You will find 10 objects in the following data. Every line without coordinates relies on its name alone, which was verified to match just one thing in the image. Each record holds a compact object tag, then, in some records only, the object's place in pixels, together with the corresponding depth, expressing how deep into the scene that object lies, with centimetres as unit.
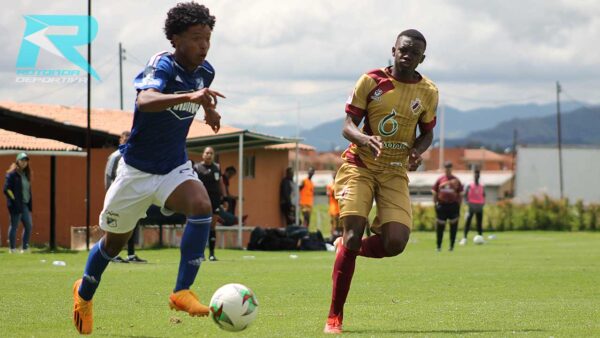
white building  9488
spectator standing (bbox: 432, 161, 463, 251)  2806
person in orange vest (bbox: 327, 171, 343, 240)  3244
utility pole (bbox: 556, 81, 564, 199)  9154
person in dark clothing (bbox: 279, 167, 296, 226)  3794
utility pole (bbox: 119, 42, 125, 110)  6491
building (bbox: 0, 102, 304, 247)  3017
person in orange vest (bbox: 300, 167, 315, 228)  3853
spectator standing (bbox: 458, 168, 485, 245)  3378
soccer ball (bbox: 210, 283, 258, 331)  816
